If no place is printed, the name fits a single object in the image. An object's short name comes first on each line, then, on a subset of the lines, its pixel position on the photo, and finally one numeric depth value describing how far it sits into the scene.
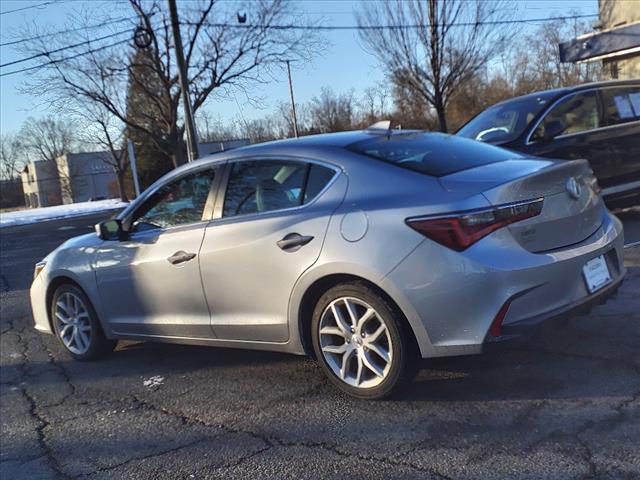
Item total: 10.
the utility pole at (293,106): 36.79
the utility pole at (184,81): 18.11
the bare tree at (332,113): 43.66
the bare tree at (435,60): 19.62
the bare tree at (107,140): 25.31
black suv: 6.94
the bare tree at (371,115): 39.34
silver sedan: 3.13
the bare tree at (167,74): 23.09
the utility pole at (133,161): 29.23
